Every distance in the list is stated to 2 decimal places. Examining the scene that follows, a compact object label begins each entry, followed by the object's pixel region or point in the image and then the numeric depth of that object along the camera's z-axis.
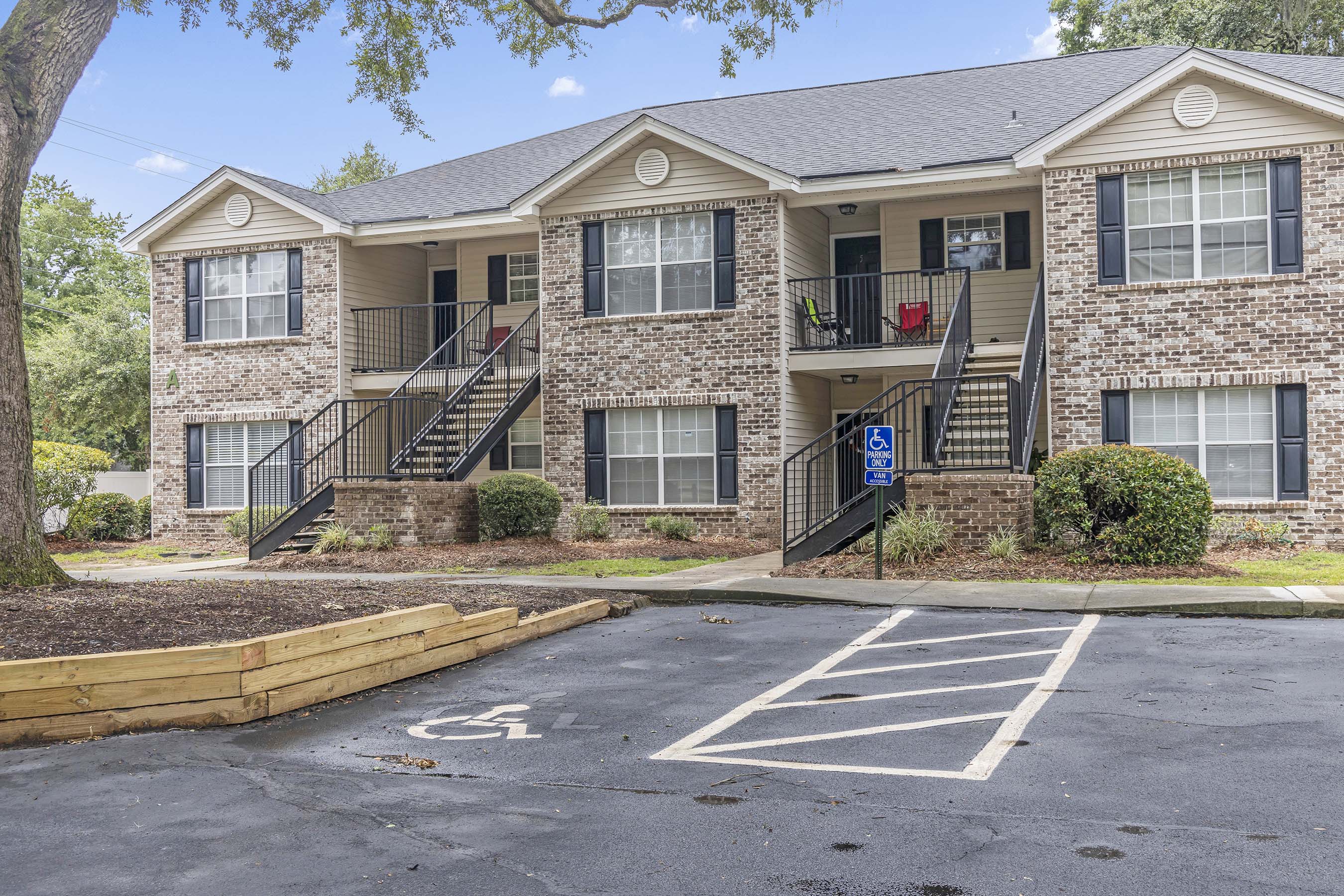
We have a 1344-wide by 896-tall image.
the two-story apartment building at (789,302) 16.06
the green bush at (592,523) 18.80
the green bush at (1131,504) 12.73
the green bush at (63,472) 21.27
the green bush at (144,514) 23.38
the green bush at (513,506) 17.97
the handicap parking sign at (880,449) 12.02
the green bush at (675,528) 18.39
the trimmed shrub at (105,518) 22.59
